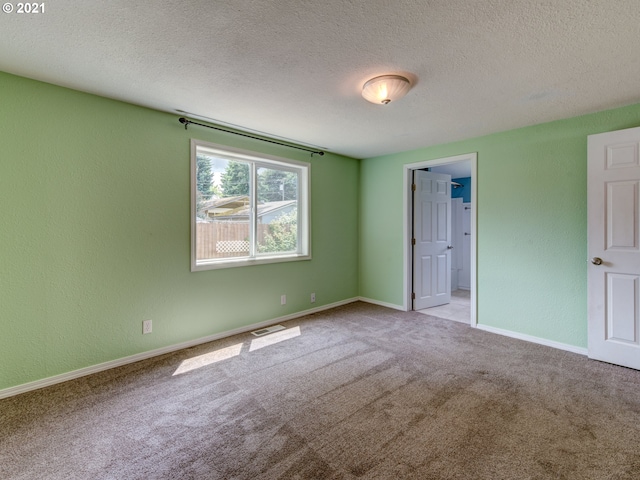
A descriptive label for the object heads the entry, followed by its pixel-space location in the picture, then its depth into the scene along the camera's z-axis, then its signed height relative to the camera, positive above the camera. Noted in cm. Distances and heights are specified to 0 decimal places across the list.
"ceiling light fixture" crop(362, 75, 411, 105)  219 +115
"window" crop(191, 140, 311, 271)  327 +39
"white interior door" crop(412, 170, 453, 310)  447 +1
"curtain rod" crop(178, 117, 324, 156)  298 +122
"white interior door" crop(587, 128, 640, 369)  258 -7
